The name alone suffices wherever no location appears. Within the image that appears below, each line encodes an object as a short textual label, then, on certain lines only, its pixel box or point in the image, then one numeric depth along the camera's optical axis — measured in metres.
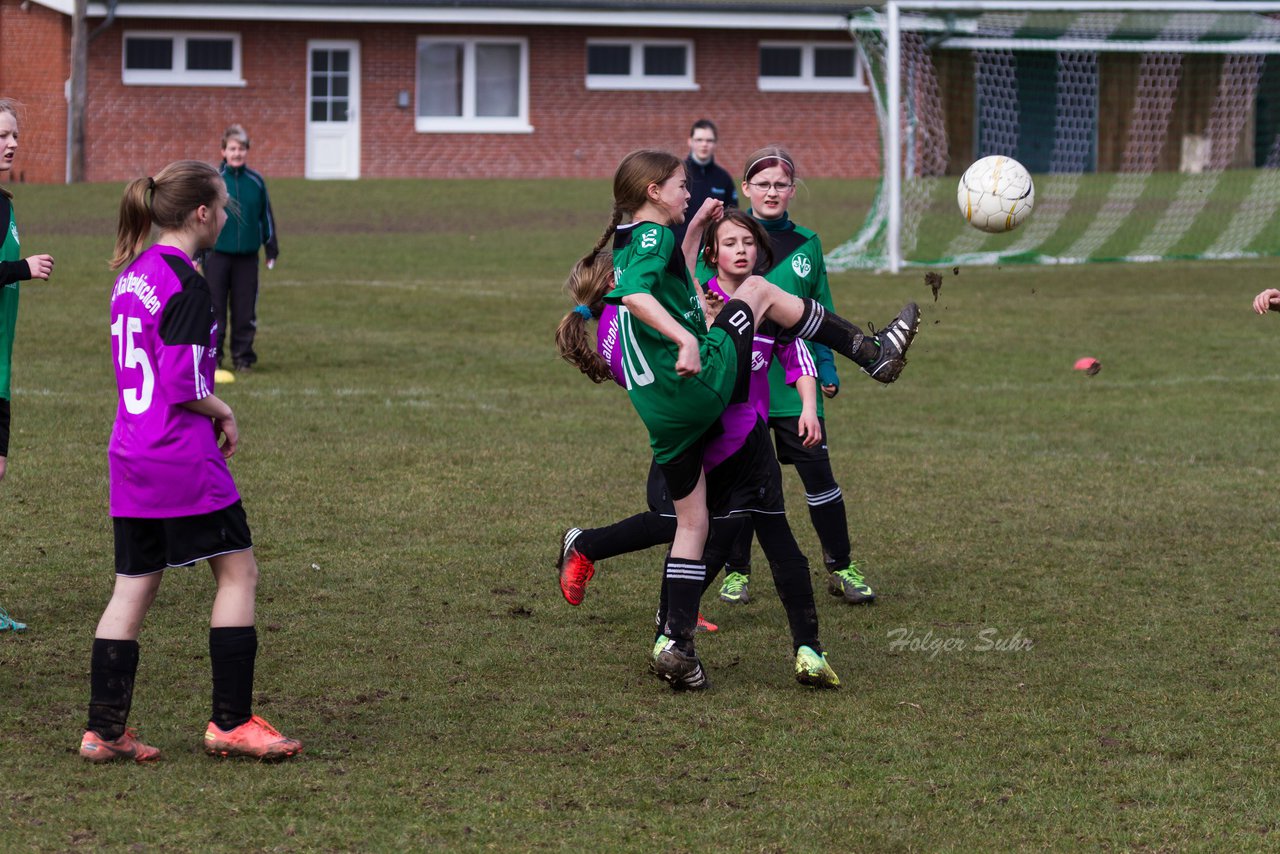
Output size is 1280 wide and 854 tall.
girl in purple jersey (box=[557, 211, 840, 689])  11.17
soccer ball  17.70
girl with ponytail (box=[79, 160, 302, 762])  8.99
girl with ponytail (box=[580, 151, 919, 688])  10.64
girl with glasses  13.04
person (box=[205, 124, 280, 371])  26.28
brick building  61.37
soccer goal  41.78
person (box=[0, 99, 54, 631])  11.31
